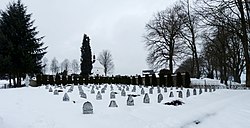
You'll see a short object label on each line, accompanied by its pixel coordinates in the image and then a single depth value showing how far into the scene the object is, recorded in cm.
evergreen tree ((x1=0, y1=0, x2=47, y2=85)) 2180
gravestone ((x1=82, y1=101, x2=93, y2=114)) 568
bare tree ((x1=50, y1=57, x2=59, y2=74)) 6033
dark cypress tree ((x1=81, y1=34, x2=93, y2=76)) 3800
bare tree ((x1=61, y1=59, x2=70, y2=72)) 6573
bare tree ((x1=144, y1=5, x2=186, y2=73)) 2532
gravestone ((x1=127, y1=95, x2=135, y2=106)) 711
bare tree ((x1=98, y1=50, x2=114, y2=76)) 5501
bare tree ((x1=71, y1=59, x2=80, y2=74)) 6316
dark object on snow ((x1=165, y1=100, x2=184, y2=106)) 699
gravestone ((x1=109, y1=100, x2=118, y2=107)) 669
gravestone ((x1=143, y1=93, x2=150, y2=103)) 757
